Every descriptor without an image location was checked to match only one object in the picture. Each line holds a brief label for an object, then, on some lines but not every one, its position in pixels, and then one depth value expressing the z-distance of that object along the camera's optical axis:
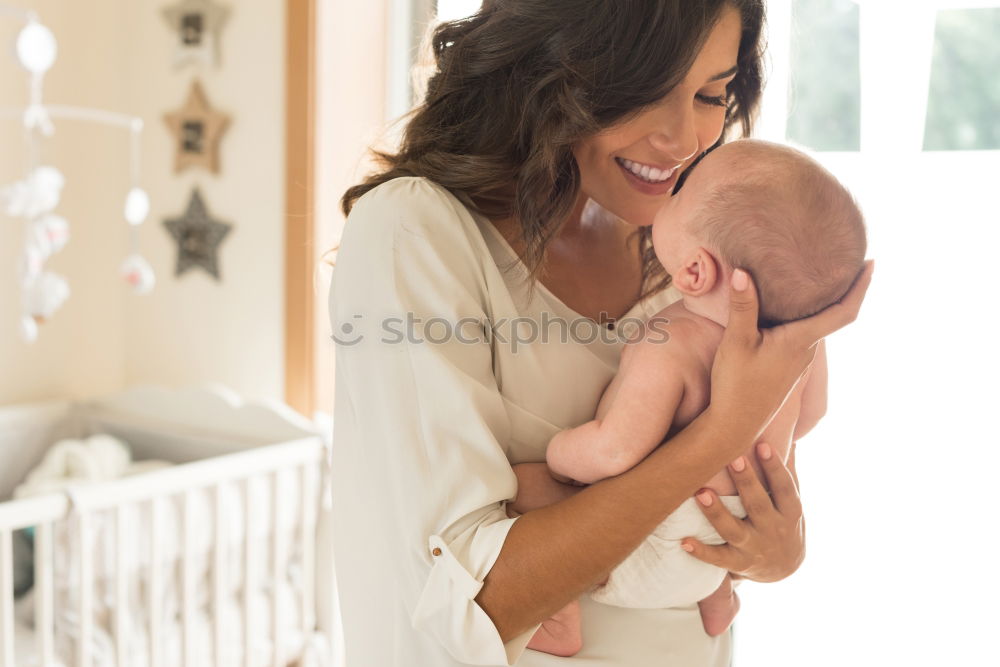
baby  1.00
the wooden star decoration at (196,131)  2.76
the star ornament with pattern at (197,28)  2.73
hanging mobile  1.78
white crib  1.91
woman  0.92
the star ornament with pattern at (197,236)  2.80
